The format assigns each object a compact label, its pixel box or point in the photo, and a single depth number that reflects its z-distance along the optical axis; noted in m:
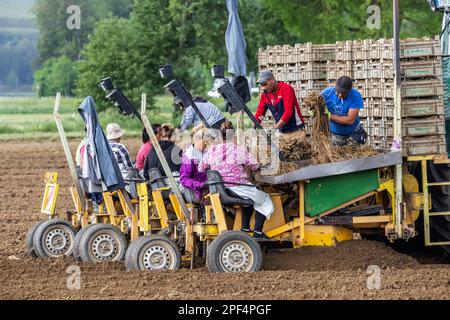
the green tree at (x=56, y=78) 77.06
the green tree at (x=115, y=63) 39.59
